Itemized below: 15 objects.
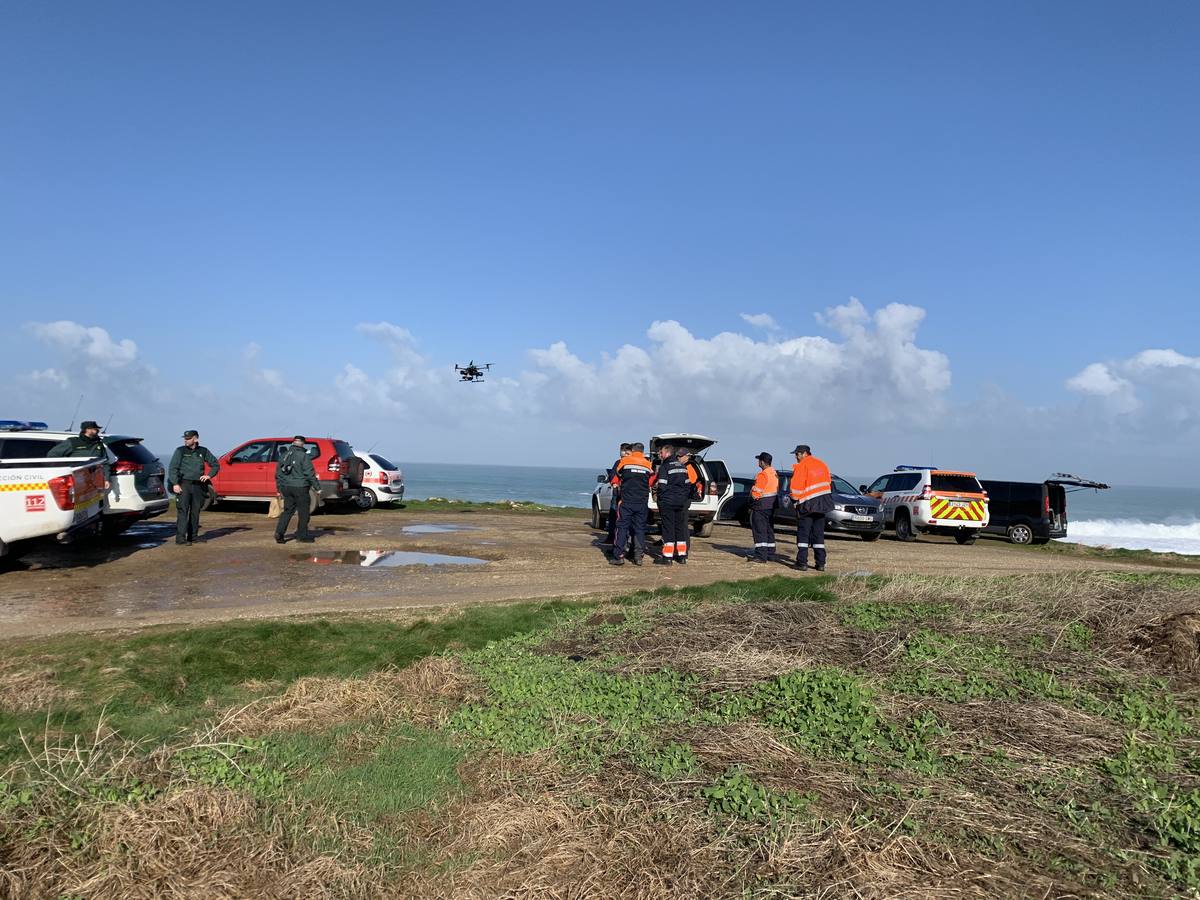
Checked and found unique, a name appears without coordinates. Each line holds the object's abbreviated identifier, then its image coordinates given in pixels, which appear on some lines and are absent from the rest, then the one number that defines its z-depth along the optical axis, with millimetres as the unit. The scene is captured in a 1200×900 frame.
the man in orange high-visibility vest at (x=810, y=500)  12148
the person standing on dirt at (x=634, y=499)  12242
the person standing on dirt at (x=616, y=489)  12492
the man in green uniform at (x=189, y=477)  13039
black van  22000
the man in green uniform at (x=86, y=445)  11750
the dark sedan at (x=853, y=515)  19062
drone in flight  44219
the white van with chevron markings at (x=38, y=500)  9875
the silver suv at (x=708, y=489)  16969
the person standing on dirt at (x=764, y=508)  13094
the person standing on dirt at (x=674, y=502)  12242
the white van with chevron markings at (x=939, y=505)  19969
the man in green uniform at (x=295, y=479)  13625
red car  18750
